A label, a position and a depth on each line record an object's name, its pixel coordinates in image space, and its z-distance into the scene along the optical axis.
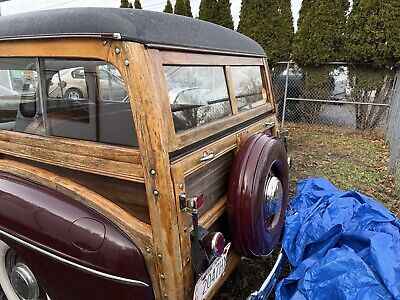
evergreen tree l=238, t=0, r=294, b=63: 8.54
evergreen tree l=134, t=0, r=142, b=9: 11.08
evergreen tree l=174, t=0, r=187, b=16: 10.05
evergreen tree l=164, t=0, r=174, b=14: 10.53
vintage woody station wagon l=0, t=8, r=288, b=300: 1.42
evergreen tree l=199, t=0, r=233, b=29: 9.16
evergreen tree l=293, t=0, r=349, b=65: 7.70
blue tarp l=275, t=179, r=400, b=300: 1.85
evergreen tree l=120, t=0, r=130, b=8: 11.23
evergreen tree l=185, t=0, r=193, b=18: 10.06
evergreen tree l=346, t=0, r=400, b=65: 6.97
